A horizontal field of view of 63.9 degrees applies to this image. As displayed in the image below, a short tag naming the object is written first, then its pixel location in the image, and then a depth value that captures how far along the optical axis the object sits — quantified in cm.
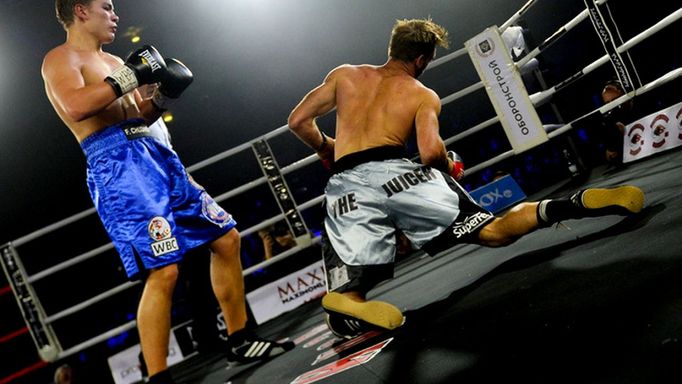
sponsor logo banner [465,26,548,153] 307
